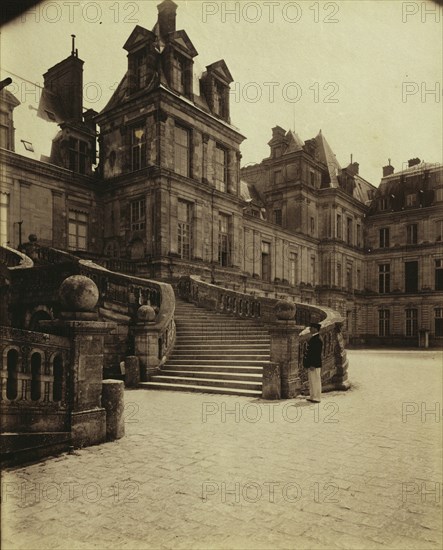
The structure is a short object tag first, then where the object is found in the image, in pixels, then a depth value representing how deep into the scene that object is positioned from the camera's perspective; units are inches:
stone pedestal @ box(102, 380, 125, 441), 238.2
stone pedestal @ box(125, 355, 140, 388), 426.6
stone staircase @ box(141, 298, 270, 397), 403.5
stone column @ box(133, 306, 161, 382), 439.2
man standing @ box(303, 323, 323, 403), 356.8
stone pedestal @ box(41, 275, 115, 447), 224.1
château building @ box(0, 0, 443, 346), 773.9
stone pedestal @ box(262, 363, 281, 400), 358.3
